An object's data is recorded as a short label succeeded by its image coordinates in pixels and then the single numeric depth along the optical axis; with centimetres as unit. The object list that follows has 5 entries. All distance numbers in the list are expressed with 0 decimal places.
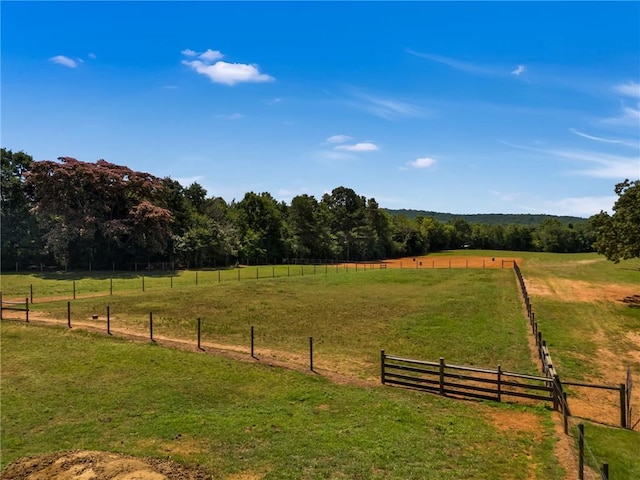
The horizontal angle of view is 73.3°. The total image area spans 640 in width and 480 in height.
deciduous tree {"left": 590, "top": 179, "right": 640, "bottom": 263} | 3466
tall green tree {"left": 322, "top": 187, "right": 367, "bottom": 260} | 9538
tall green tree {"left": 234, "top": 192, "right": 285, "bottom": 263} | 7588
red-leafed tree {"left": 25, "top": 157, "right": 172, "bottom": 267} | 4944
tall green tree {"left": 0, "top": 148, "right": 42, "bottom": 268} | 5309
